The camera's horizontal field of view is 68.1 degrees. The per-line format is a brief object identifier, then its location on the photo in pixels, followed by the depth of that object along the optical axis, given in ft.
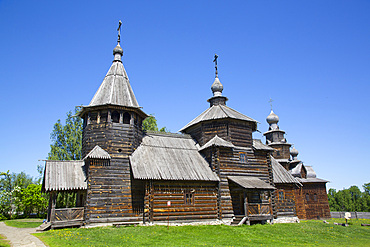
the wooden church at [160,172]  62.34
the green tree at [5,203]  120.47
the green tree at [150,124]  136.46
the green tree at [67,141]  107.65
